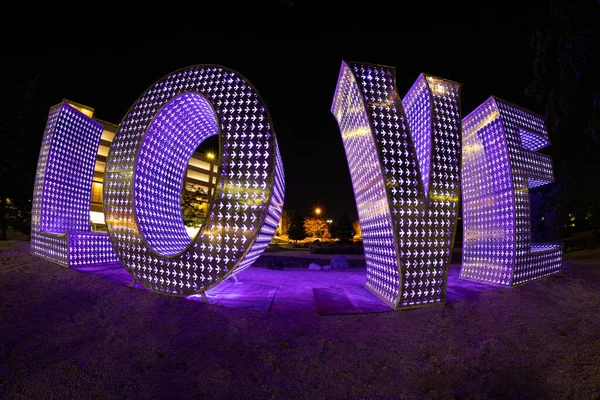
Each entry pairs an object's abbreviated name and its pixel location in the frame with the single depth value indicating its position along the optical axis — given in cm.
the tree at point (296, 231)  5372
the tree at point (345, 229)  4672
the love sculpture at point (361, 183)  584
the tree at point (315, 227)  6555
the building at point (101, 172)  3169
